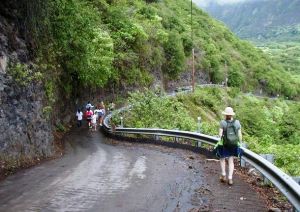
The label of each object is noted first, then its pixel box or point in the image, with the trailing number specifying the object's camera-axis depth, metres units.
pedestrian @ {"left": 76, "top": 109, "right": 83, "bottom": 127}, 21.42
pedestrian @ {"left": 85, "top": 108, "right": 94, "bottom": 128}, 21.17
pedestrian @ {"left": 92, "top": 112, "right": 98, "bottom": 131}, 20.83
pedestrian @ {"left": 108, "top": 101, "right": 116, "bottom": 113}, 25.68
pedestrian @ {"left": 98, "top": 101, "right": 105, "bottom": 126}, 22.23
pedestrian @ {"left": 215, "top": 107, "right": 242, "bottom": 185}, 6.35
